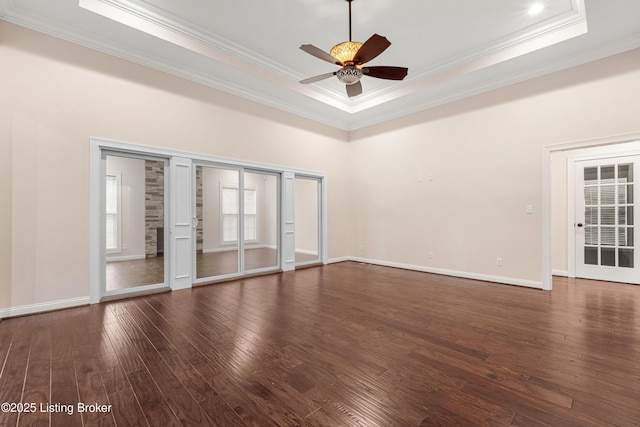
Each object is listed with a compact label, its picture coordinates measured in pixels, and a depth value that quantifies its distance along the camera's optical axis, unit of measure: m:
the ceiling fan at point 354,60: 3.09
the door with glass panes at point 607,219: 4.73
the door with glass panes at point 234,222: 4.90
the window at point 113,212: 3.96
